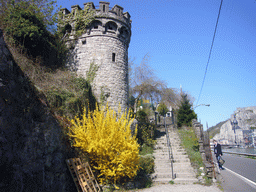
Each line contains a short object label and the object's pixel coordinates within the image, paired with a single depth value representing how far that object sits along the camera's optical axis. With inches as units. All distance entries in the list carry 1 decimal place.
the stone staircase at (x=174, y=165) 309.3
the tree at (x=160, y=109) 1120.2
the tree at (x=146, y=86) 806.5
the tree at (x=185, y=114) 734.5
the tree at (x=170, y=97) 837.2
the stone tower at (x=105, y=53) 436.1
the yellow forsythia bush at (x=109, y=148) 247.8
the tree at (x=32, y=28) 351.9
